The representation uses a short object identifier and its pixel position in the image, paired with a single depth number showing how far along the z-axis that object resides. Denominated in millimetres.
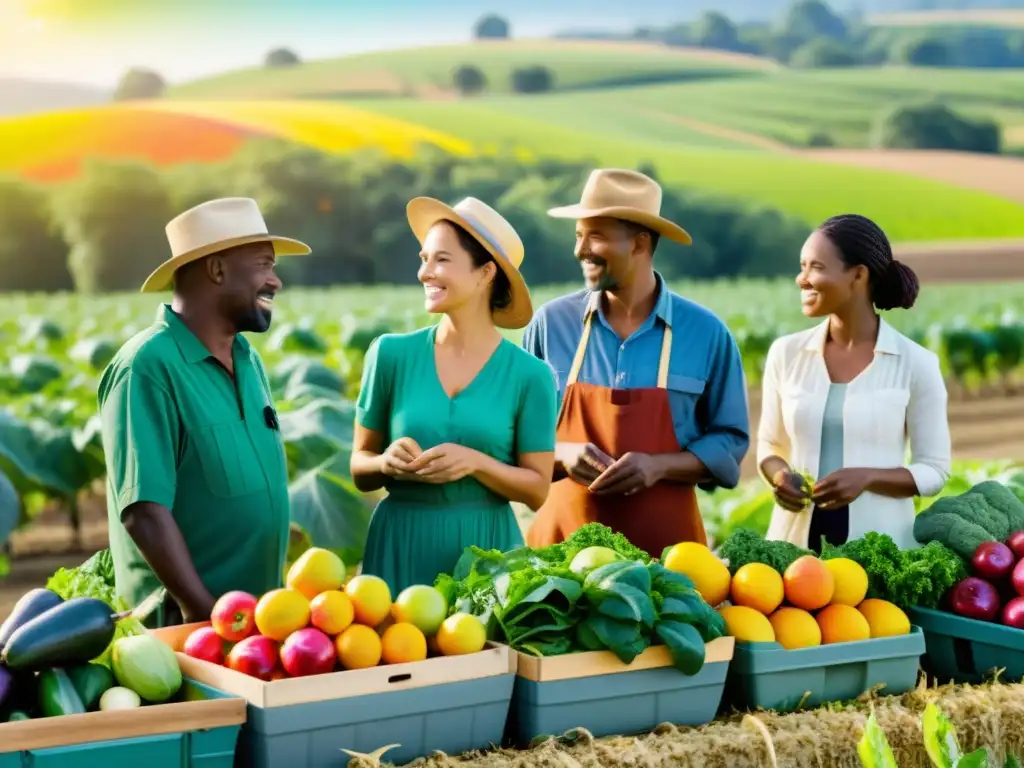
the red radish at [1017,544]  3906
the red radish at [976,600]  3797
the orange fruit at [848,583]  3637
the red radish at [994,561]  3854
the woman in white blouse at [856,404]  4316
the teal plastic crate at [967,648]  3682
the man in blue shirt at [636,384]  4324
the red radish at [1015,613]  3705
